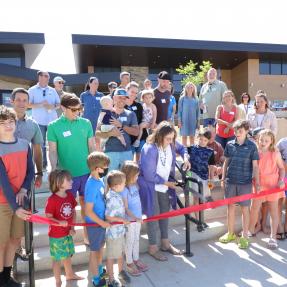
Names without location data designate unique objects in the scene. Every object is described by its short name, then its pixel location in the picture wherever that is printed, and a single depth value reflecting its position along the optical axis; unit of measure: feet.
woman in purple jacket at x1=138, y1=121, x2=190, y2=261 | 13.83
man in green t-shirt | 12.59
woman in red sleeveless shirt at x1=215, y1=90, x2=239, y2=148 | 20.06
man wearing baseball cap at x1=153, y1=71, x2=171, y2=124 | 20.33
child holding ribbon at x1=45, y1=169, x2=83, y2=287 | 11.35
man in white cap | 23.95
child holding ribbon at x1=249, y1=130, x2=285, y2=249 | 15.83
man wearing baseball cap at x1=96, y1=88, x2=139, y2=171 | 14.96
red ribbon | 10.84
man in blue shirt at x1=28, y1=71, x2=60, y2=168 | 20.17
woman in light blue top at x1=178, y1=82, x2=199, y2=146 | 22.25
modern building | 67.56
